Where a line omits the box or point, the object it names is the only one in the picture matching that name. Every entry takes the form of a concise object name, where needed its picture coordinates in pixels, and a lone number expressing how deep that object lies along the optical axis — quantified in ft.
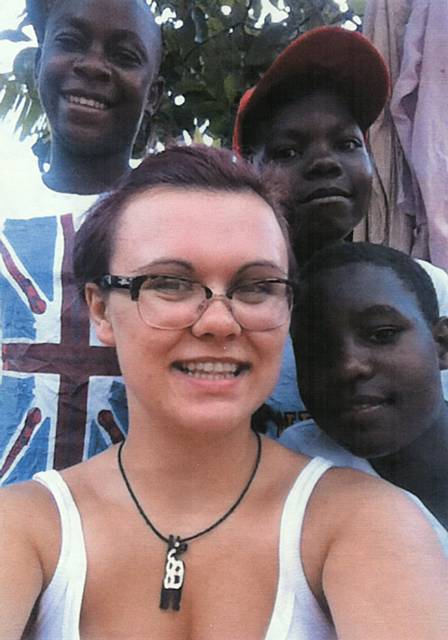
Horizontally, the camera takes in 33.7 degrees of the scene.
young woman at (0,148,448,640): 3.33
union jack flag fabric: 4.64
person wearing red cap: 4.47
